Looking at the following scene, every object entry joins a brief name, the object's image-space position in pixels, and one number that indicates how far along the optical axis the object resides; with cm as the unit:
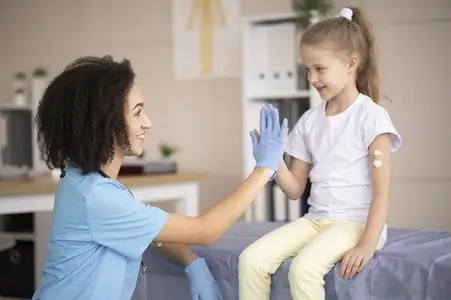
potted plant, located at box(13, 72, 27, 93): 425
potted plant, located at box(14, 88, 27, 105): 414
